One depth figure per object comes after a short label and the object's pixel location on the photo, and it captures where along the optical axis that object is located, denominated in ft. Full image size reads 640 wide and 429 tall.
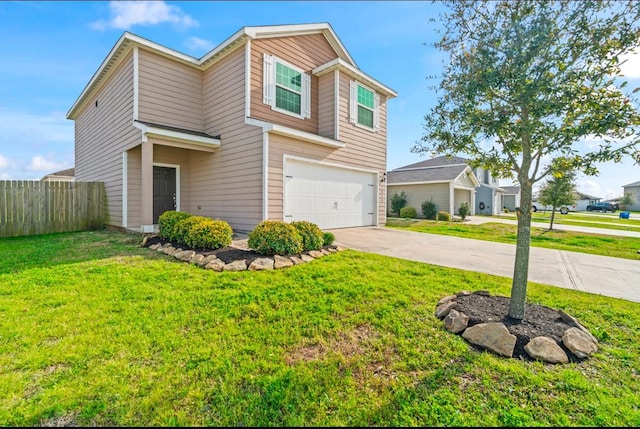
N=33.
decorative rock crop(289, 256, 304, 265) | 17.55
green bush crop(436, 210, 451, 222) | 58.13
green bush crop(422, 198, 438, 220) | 62.95
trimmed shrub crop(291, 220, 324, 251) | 19.80
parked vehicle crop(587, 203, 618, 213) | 142.53
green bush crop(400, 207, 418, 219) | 63.27
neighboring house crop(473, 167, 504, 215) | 86.33
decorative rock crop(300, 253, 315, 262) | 18.16
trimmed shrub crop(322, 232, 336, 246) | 21.52
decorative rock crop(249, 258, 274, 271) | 16.19
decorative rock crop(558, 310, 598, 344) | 9.16
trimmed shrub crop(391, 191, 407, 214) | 69.10
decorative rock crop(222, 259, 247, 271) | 16.08
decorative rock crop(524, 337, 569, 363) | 8.11
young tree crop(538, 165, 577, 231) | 45.27
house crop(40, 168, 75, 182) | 72.59
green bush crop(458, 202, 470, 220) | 60.85
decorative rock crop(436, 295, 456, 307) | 11.62
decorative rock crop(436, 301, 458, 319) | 10.64
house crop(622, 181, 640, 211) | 138.63
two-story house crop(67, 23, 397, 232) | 26.18
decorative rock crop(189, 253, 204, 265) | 17.39
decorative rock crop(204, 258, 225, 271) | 16.24
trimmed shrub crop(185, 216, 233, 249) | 19.35
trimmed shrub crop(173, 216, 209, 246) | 20.48
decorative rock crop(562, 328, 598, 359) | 8.36
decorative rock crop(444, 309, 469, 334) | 9.62
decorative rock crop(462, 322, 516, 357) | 8.48
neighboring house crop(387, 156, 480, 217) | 63.82
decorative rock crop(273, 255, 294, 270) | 16.73
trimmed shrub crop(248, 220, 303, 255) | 18.12
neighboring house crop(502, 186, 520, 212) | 114.81
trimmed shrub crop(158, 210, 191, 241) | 22.18
